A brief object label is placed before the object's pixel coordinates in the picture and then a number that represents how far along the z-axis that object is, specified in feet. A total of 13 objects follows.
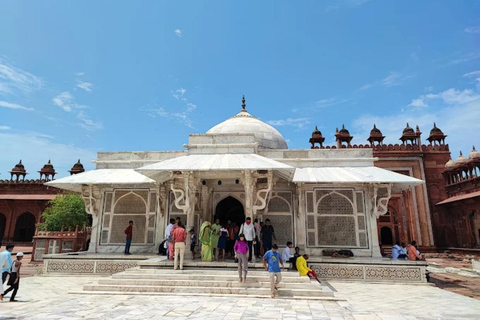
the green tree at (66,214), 70.64
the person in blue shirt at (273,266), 23.07
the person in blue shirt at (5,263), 21.77
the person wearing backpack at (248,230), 29.09
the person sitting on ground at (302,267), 27.37
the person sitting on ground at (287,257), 31.83
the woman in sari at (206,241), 30.89
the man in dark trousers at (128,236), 39.14
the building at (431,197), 73.46
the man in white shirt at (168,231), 32.56
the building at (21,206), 92.73
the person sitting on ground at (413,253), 34.45
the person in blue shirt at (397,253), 34.83
